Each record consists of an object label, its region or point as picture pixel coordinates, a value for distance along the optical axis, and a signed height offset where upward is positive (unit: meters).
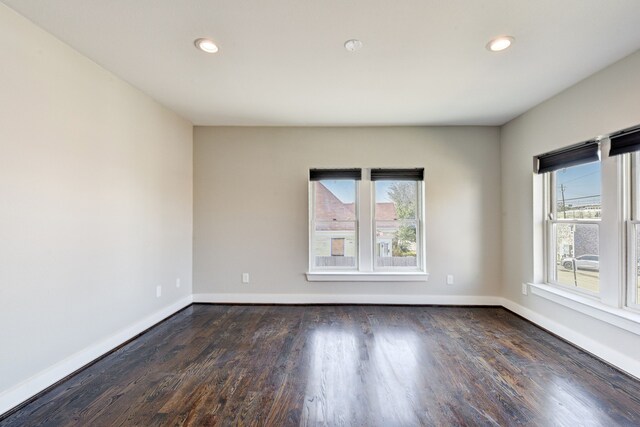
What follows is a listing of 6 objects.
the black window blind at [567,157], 2.58 +0.60
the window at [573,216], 2.63 +0.00
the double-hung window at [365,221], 3.94 -0.07
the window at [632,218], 2.29 -0.02
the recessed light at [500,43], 1.99 +1.26
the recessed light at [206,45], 2.04 +1.28
